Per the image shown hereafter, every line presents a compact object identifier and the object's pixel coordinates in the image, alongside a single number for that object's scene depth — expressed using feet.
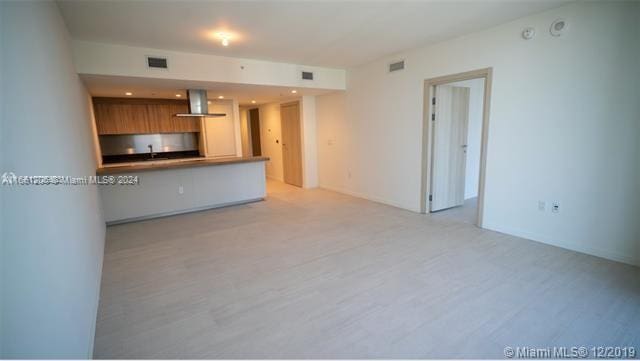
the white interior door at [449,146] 15.24
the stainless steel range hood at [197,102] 17.35
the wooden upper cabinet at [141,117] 20.16
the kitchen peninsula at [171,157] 15.29
